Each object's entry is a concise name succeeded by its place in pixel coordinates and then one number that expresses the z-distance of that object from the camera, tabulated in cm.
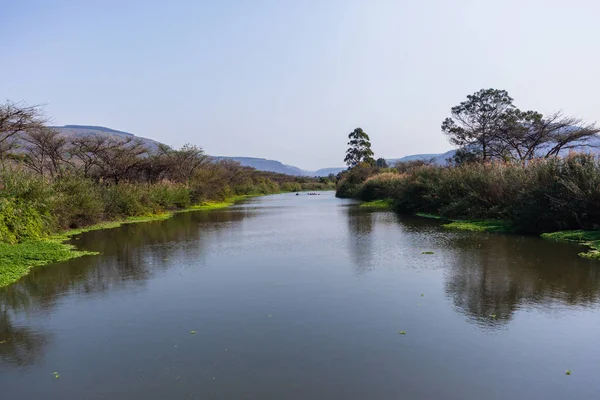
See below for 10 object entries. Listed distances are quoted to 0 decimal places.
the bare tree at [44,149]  2994
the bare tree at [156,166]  3750
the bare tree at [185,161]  4219
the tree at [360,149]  7275
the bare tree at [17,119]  1789
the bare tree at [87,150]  3094
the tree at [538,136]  3100
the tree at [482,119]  3878
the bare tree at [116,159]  3277
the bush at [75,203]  1838
